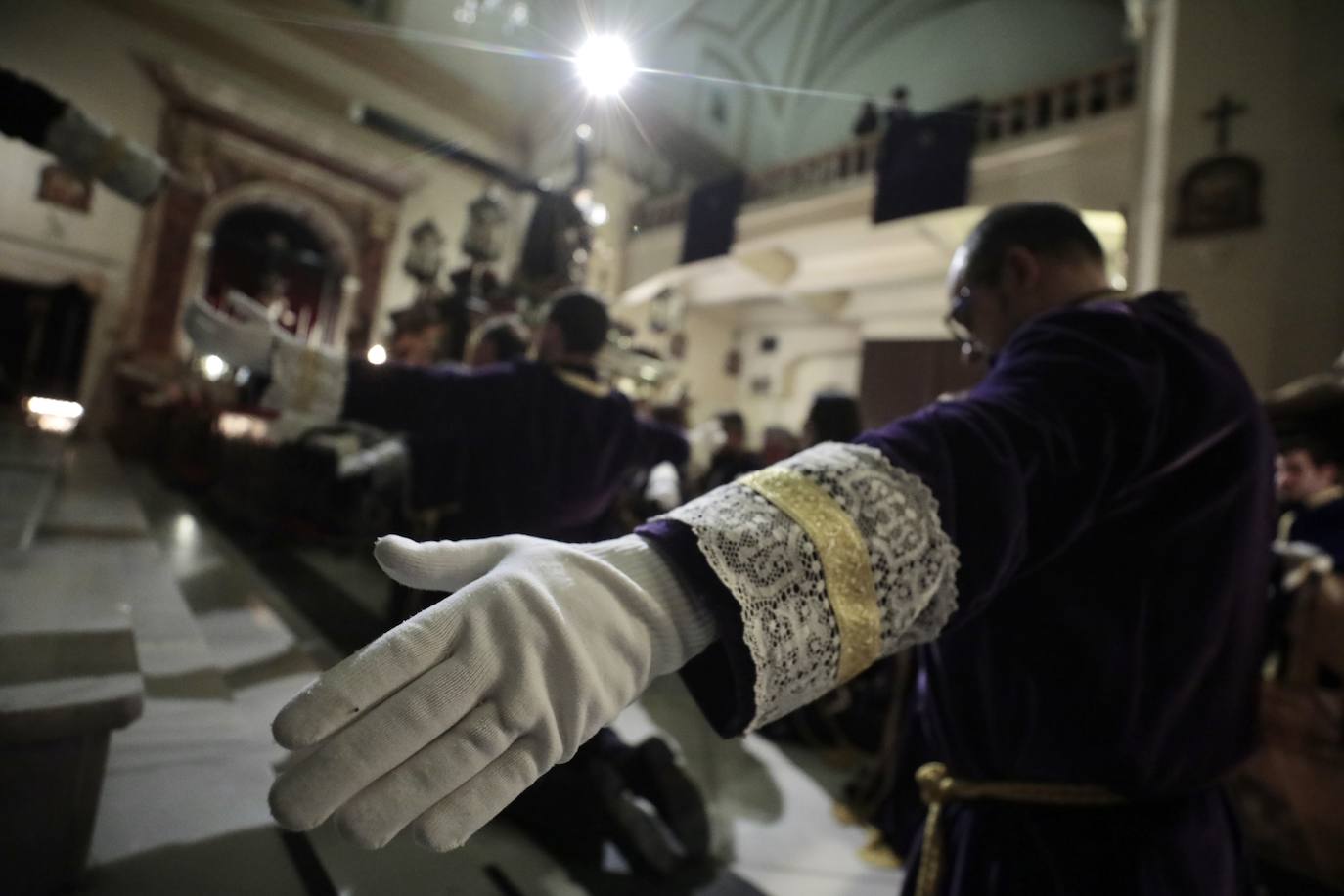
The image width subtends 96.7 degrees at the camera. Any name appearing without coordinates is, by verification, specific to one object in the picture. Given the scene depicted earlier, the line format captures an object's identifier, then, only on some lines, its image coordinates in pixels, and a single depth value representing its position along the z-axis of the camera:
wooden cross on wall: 4.18
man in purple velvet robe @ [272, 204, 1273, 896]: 0.37
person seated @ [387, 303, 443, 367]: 3.56
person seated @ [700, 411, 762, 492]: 1.60
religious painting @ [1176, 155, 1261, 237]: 4.05
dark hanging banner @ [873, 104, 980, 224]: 5.67
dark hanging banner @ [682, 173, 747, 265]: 7.56
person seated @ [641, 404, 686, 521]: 2.26
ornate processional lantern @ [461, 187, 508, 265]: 4.34
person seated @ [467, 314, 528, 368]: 2.34
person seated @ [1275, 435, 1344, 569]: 2.05
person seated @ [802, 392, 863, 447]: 1.57
